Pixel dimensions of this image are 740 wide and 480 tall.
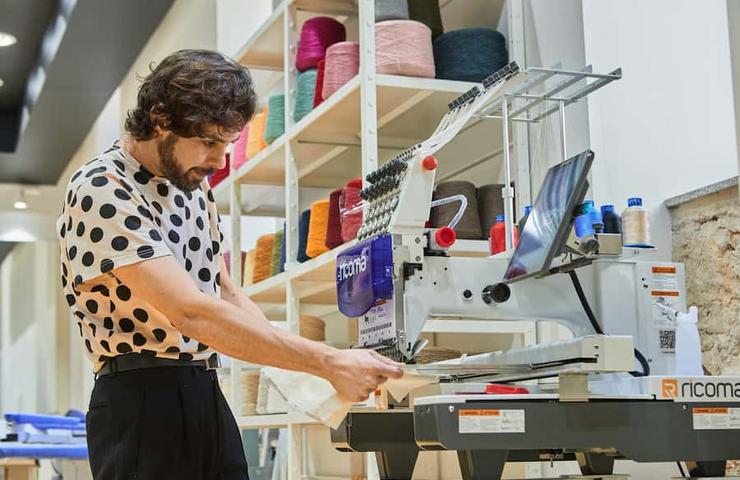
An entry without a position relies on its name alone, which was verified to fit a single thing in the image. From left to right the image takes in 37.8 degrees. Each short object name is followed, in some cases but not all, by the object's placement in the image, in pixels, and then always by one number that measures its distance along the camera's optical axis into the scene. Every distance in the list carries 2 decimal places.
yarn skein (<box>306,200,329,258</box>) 3.38
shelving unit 3.00
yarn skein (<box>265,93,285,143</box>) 3.88
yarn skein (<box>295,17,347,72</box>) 3.55
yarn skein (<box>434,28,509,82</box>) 3.02
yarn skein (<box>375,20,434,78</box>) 2.99
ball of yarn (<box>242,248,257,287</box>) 4.11
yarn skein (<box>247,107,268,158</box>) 4.11
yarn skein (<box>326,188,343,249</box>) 3.25
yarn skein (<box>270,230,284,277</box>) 3.92
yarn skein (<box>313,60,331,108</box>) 3.45
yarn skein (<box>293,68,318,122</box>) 3.55
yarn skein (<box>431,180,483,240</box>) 2.83
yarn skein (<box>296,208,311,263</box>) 3.52
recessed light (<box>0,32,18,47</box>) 7.02
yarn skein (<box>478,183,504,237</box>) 2.89
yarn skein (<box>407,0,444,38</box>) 3.22
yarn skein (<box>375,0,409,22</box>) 3.12
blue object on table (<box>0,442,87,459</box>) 3.10
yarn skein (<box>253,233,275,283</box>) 4.02
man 1.55
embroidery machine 1.66
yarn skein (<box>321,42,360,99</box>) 3.24
